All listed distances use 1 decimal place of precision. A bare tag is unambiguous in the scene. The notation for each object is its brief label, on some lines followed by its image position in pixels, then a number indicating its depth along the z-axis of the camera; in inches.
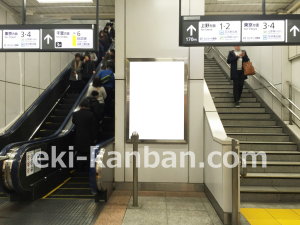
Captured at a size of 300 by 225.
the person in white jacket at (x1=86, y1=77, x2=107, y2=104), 253.3
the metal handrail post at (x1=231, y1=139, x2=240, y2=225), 130.6
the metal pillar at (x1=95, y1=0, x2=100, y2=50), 174.8
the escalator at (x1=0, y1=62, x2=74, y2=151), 239.3
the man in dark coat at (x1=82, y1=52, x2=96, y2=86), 341.1
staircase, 173.5
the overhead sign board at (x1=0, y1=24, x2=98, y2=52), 174.1
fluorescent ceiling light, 259.6
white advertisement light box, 190.9
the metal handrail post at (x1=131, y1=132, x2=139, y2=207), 155.9
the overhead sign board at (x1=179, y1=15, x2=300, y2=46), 158.7
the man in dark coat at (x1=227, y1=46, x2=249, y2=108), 274.1
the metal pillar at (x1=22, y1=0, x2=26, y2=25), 177.5
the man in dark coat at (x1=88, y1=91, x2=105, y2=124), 249.9
